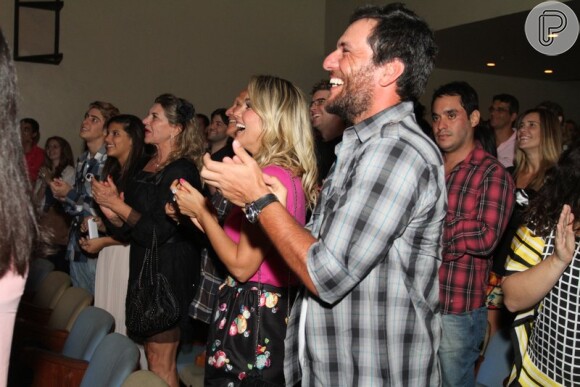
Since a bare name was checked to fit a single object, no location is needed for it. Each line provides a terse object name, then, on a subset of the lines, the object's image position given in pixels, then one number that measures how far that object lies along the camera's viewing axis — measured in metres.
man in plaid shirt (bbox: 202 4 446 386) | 1.45
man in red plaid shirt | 2.88
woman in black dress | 3.25
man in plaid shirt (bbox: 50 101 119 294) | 4.37
